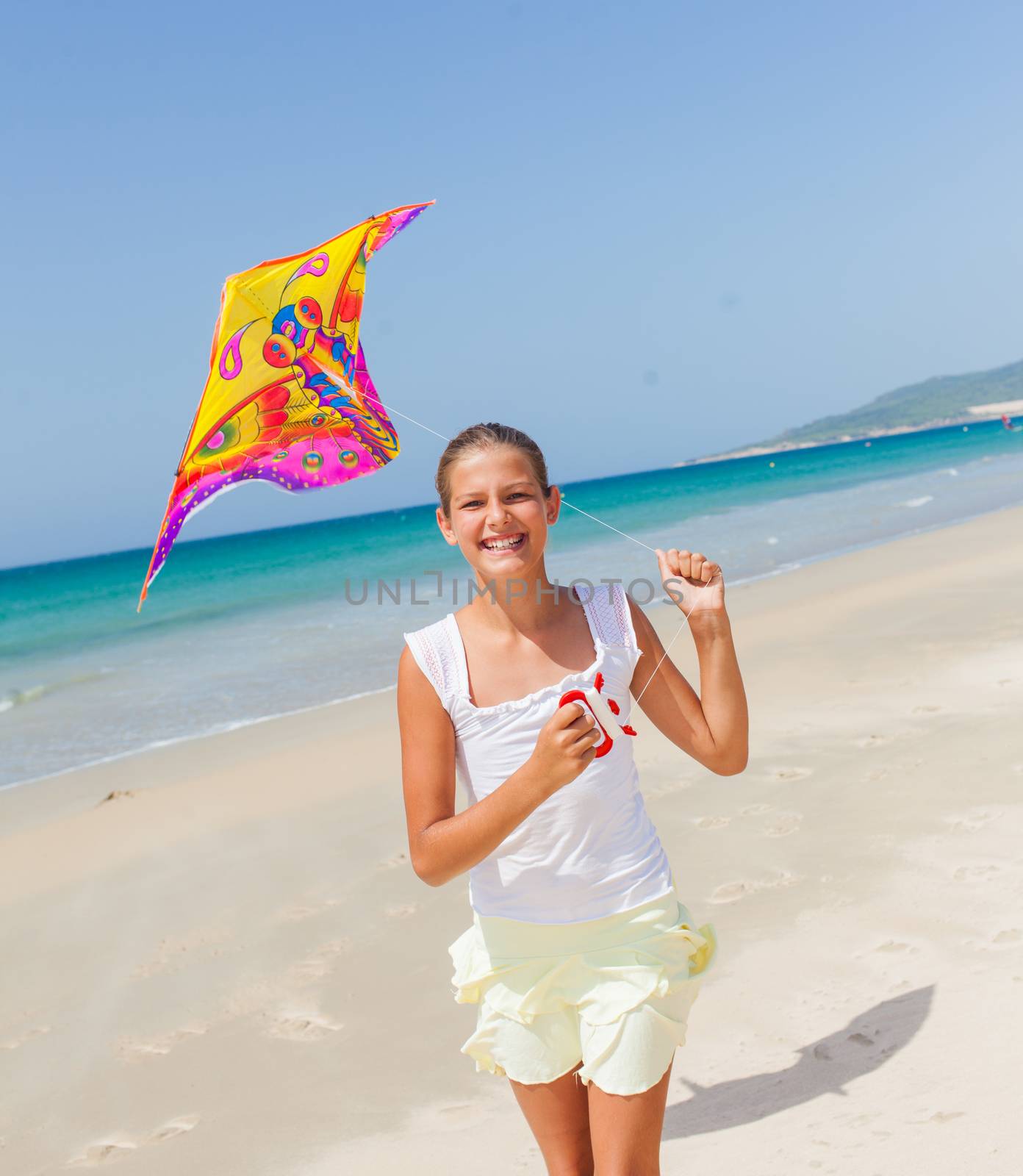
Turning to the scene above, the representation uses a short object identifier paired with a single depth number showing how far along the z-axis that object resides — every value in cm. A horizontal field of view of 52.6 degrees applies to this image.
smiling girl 188
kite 260
